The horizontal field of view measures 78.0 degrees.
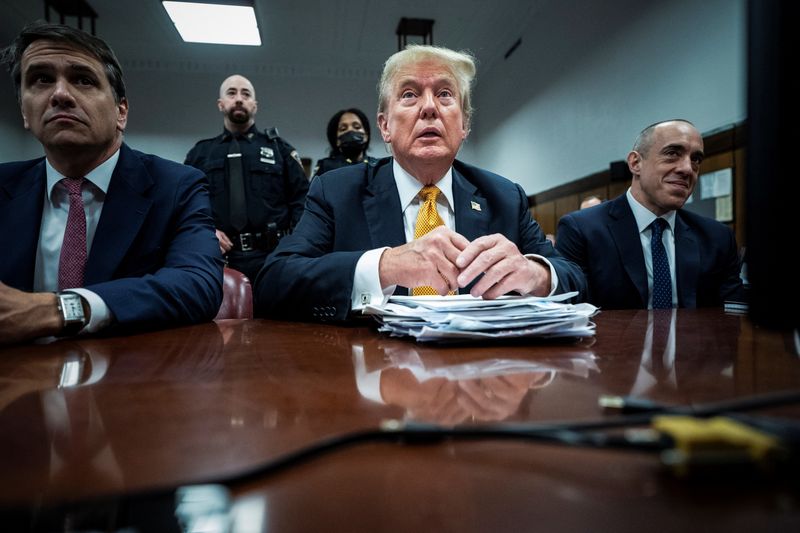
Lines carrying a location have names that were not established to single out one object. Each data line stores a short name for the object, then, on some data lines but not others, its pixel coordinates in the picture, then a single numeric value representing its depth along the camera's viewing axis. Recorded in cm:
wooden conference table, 23
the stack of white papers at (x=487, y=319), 71
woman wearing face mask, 344
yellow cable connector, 25
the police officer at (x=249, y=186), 335
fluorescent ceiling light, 526
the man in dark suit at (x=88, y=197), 119
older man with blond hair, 108
